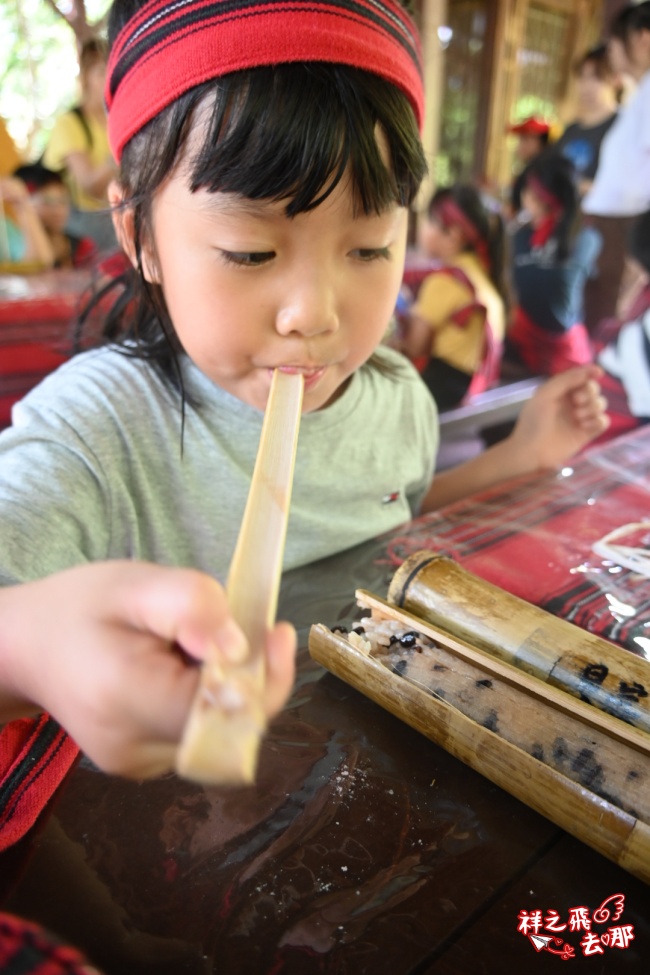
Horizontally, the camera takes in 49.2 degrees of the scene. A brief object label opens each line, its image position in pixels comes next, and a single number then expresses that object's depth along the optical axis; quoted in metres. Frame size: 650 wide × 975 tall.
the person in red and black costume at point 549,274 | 3.03
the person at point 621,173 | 2.59
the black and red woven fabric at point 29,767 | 0.47
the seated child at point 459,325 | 2.43
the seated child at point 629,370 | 1.57
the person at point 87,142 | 2.87
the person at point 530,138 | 3.82
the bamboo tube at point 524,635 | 0.51
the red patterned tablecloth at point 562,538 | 0.68
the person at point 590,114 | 3.17
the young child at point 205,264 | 0.57
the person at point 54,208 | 3.00
